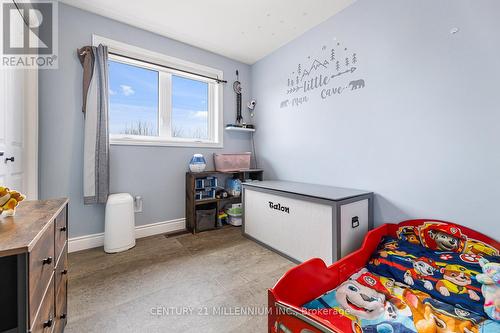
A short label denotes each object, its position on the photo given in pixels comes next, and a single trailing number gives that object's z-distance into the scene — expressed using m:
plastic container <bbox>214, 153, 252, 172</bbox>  2.92
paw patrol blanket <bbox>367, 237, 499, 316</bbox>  1.17
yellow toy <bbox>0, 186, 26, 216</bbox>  0.79
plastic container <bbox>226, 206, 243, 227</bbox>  2.96
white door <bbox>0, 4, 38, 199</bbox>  1.41
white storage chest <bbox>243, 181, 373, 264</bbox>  1.67
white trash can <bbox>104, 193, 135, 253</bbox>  2.12
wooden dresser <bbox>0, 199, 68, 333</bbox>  0.60
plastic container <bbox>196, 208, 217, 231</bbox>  2.71
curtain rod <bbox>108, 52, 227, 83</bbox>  2.40
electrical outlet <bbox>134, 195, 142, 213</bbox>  2.48
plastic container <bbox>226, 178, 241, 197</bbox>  3.04
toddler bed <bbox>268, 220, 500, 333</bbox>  1.02
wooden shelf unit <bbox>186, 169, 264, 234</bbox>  2.70
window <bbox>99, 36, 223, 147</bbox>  2.45
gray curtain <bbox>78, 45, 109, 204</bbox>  2.13
